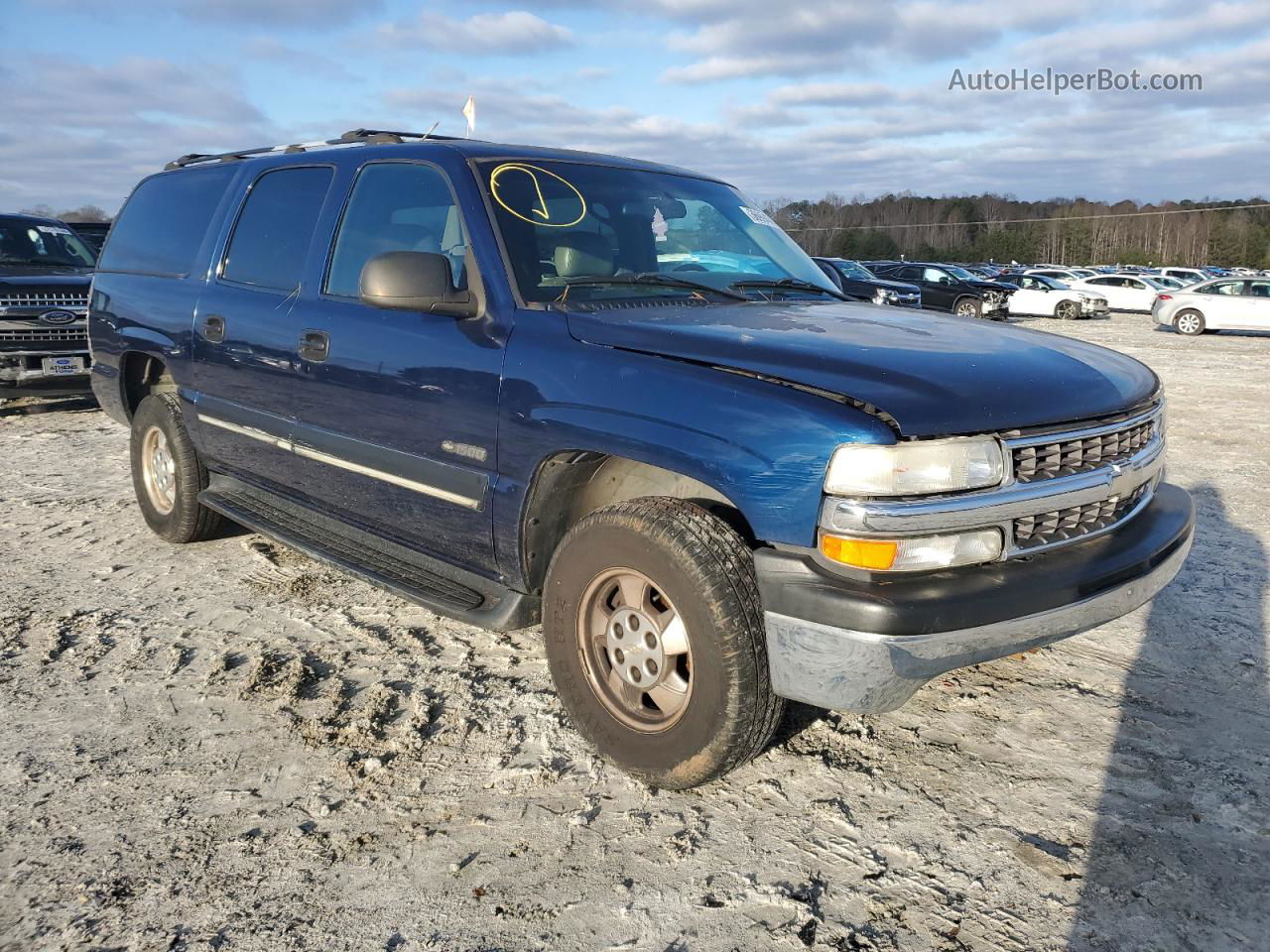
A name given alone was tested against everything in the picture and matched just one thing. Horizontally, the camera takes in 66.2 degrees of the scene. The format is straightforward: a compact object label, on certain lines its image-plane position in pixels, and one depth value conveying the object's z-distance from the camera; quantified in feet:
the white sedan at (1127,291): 110.52
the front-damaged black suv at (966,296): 83.61
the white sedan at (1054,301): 97.96
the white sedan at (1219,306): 78.07
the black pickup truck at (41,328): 28.99
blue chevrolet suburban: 8.09
